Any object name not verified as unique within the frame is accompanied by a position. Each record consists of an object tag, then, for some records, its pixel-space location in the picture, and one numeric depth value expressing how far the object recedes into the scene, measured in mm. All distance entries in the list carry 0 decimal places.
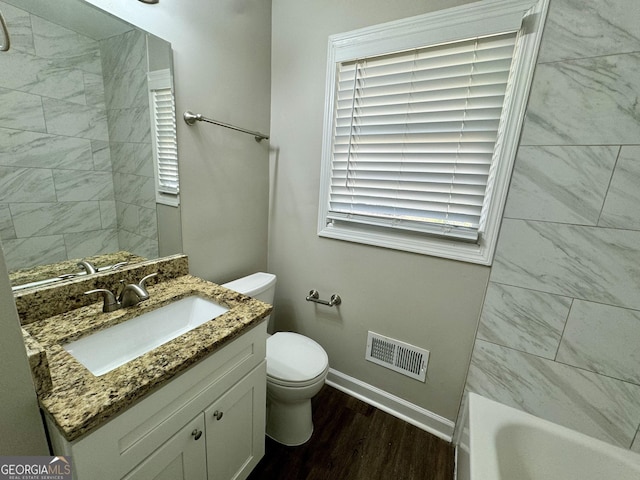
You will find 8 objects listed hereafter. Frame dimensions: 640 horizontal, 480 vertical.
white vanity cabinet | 618
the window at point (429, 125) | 1098
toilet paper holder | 1674
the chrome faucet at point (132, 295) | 985
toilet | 1281
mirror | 784
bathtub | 1008
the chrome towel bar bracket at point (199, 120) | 1228
